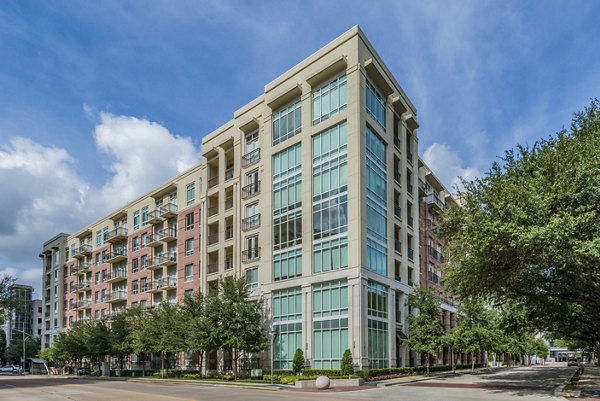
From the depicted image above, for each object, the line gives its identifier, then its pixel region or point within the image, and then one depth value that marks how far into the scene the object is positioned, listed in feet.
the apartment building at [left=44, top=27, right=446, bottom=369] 135.85
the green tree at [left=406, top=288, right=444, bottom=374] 148.97
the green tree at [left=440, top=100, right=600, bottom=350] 74.18
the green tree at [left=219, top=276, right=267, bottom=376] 140.05
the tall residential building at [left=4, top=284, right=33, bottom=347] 451.12
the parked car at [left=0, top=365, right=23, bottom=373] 292.28
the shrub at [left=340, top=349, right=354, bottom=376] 121.39
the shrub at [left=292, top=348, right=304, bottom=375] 131.75
